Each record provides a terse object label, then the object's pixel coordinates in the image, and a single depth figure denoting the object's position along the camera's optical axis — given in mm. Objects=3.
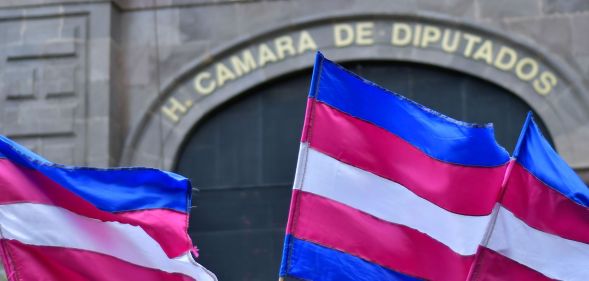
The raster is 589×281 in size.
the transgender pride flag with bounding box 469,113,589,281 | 11805
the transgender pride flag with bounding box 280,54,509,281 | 11414
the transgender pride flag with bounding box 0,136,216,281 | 11945
